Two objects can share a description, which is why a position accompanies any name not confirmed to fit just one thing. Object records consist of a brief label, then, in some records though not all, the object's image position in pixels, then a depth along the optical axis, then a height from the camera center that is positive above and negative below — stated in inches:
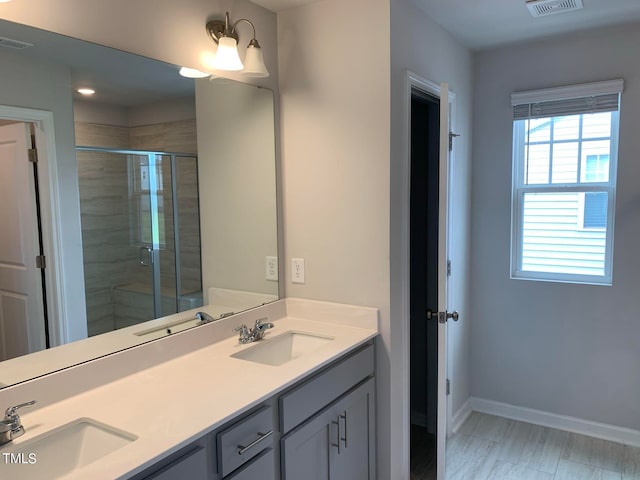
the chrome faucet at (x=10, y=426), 48.0 -22.7
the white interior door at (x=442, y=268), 84.4 -12.6
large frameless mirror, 55.9 +0.9
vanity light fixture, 76.2 +24.7
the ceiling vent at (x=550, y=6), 89.8 +37.0
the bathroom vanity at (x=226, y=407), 49.6 -24.3
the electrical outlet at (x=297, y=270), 93.8 -13.7
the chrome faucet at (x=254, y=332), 80.6 -22.3
